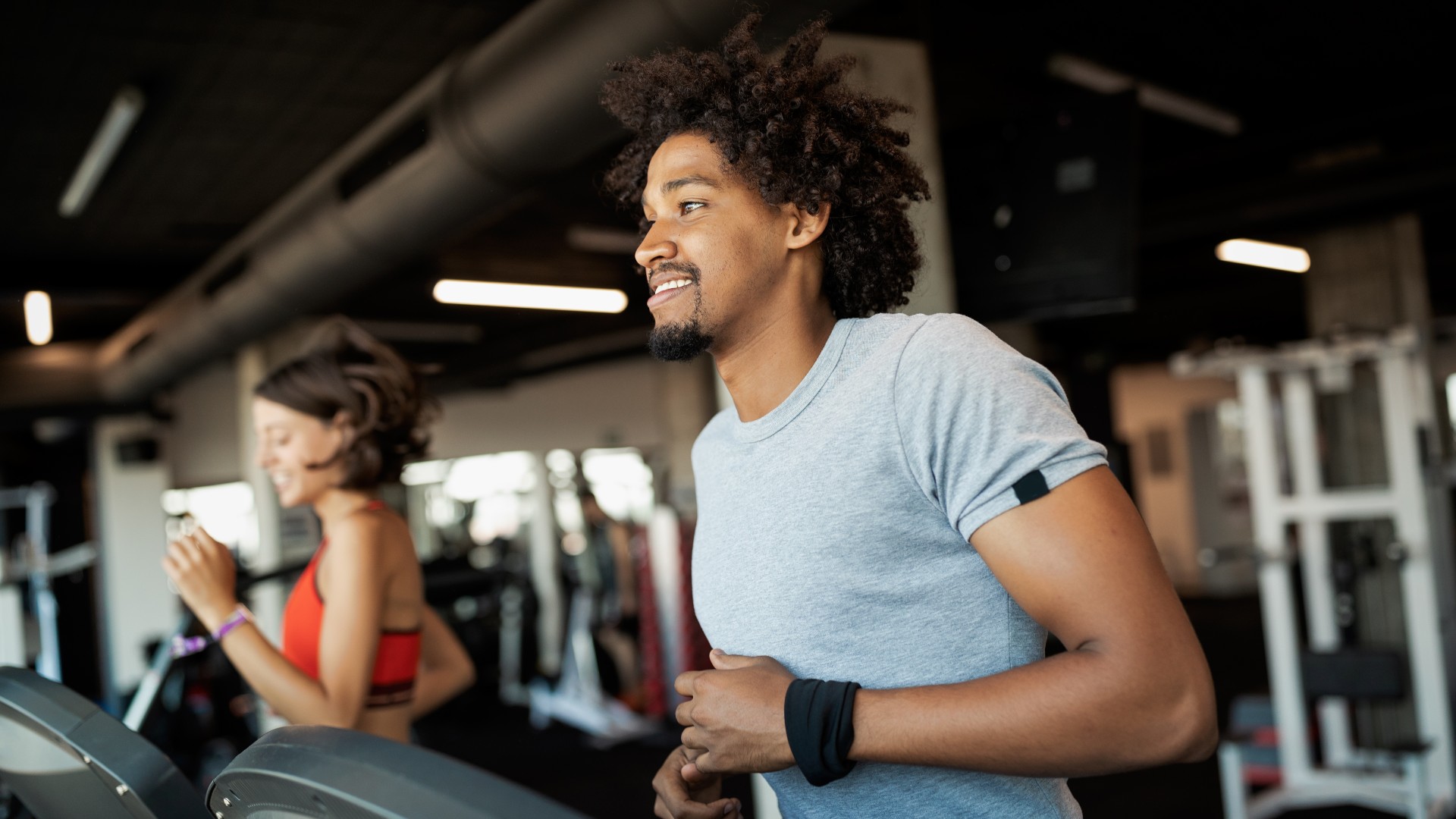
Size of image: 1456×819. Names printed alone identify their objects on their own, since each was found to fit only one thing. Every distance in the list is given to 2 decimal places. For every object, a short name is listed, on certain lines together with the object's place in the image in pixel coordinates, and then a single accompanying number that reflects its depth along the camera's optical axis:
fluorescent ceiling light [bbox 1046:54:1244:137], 5.07
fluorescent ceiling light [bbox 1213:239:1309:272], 7.64
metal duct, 2.79
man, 0.76
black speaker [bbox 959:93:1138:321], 2.97
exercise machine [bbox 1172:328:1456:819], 3.99
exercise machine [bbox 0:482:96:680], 2.44
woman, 1.59
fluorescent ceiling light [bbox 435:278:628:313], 7.69
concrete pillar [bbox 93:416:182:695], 9.78
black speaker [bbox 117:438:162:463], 9.85
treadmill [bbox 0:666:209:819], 1.01
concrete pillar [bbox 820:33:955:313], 2.80
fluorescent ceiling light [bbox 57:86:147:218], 4.75
